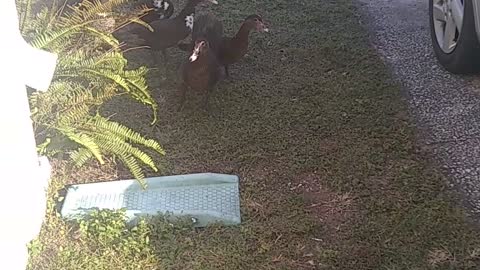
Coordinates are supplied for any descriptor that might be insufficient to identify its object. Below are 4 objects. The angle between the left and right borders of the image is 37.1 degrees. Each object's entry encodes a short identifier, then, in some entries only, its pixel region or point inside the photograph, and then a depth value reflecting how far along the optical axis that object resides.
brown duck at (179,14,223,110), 4.12
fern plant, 3.38
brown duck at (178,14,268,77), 4.55
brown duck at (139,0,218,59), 4.61
